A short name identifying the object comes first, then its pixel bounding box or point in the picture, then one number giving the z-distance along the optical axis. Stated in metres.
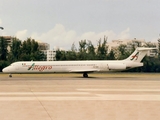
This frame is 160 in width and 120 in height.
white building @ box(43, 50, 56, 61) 179.40
